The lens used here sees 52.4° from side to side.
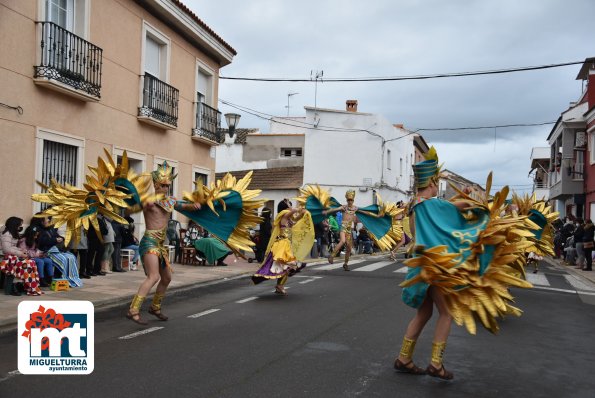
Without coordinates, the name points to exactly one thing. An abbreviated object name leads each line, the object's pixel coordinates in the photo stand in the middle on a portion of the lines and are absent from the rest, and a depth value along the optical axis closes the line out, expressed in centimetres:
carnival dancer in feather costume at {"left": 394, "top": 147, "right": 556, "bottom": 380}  517
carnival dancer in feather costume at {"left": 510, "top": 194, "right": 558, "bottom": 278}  1077
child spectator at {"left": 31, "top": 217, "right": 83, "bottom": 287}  1083
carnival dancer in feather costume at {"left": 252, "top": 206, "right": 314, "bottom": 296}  1077
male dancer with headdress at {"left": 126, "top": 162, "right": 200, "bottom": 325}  759
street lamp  2080
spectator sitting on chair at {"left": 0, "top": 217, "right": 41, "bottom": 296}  981
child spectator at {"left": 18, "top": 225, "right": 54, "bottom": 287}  1041
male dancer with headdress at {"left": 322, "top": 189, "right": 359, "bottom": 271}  1516
